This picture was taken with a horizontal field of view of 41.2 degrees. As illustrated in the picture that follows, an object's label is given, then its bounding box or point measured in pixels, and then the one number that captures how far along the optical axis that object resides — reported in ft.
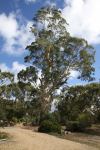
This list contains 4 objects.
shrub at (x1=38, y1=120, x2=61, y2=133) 37.30
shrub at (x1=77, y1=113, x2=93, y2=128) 43.67
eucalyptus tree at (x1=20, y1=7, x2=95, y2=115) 54.79
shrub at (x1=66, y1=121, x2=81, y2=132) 42.24
